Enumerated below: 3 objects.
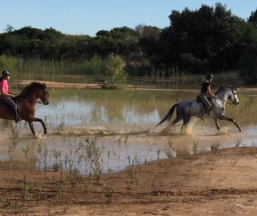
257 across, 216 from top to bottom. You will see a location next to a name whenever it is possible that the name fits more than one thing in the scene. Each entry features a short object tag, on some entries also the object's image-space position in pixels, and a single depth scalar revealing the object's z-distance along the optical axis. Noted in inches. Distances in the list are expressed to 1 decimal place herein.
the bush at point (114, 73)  1194.6
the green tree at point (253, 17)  2700.3
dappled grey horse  582.9
